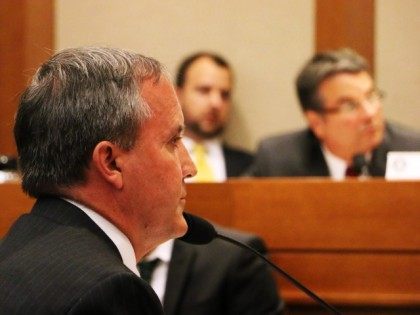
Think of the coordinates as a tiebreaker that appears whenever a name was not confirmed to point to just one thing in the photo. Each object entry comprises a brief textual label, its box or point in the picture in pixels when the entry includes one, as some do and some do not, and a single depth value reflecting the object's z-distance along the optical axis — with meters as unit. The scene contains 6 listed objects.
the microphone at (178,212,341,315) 3.34
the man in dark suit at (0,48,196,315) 2.80
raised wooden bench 5.43
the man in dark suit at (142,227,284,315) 4.92
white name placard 5.69
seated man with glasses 6.89
